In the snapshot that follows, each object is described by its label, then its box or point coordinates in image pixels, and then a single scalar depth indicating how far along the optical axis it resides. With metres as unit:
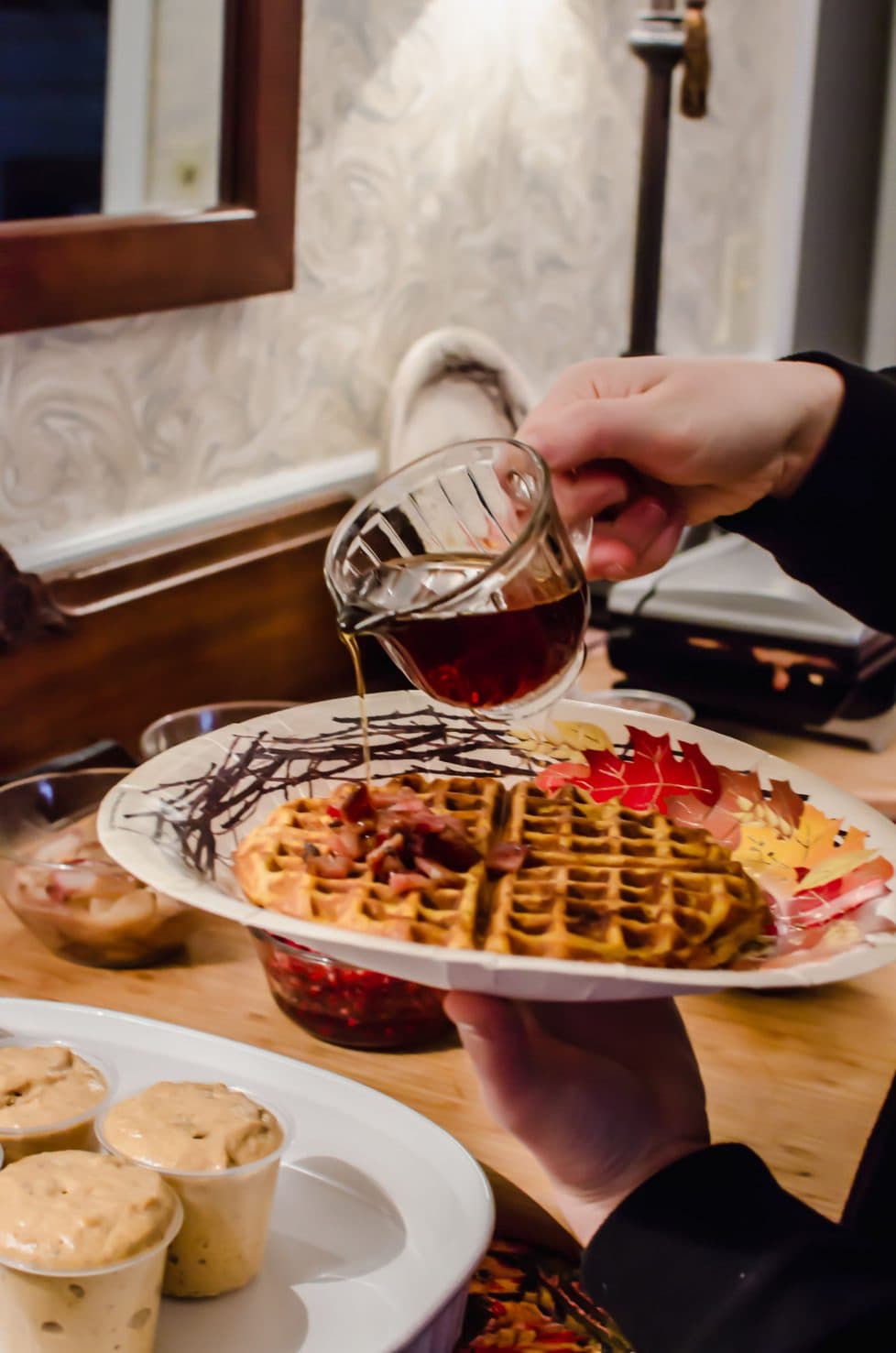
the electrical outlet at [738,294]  3.04
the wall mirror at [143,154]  1.36
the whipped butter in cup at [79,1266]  0.98
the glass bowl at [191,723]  1.36
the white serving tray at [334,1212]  1.02
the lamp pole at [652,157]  1.90
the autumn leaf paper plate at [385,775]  0.92
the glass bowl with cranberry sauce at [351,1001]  1.18
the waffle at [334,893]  0.99
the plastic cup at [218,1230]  1.02
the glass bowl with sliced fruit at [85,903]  1.25
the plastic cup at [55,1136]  1.05
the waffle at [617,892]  1.00
